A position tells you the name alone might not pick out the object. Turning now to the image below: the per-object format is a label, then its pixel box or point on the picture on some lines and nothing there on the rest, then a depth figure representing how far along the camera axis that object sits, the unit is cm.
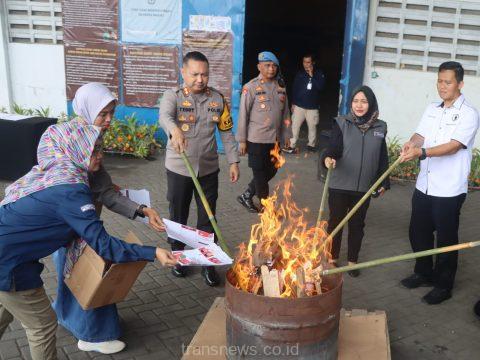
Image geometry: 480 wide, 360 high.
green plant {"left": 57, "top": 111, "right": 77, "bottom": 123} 969
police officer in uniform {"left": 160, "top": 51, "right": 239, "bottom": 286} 441
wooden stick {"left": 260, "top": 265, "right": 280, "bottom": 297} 302
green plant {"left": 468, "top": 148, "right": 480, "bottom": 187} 806
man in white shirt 428
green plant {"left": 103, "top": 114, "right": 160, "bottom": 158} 910
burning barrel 281
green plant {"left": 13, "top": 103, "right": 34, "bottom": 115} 979
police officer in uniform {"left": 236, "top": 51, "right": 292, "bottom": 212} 640
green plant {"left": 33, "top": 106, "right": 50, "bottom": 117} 977
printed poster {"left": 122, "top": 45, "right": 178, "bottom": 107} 913
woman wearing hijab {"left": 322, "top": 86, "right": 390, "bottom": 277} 468
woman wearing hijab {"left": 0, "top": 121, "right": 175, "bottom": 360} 288
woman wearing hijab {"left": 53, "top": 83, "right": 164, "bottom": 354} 363
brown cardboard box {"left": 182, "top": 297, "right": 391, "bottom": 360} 343
